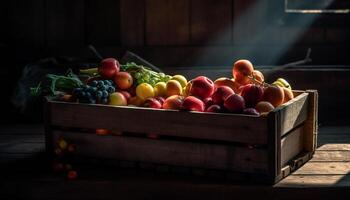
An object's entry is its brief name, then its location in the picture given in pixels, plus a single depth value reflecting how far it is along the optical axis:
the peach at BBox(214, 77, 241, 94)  3.42
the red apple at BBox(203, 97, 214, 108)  3.23
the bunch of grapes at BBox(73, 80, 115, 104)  3.33
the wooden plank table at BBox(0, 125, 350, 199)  2.99
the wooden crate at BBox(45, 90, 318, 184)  2.99
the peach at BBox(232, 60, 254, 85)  3.40
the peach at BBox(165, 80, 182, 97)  3.41
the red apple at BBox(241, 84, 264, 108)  3.17
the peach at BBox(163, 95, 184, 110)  3.17
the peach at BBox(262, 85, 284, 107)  3.18
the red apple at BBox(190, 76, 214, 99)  3.27
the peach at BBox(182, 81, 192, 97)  3.42
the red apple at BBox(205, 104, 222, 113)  3.10
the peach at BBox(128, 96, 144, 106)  3.34
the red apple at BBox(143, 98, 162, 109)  3.23
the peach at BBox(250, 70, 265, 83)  3.44
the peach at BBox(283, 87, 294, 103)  3.32
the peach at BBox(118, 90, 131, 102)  3.41
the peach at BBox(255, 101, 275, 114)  3.09
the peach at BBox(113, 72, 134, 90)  3.51
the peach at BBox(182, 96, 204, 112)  3.10
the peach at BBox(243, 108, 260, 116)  3.02
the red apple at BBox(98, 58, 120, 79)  3.54
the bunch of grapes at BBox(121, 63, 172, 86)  3.54
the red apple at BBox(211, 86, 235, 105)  3.19
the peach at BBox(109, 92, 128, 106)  3.33
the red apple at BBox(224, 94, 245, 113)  3.05
